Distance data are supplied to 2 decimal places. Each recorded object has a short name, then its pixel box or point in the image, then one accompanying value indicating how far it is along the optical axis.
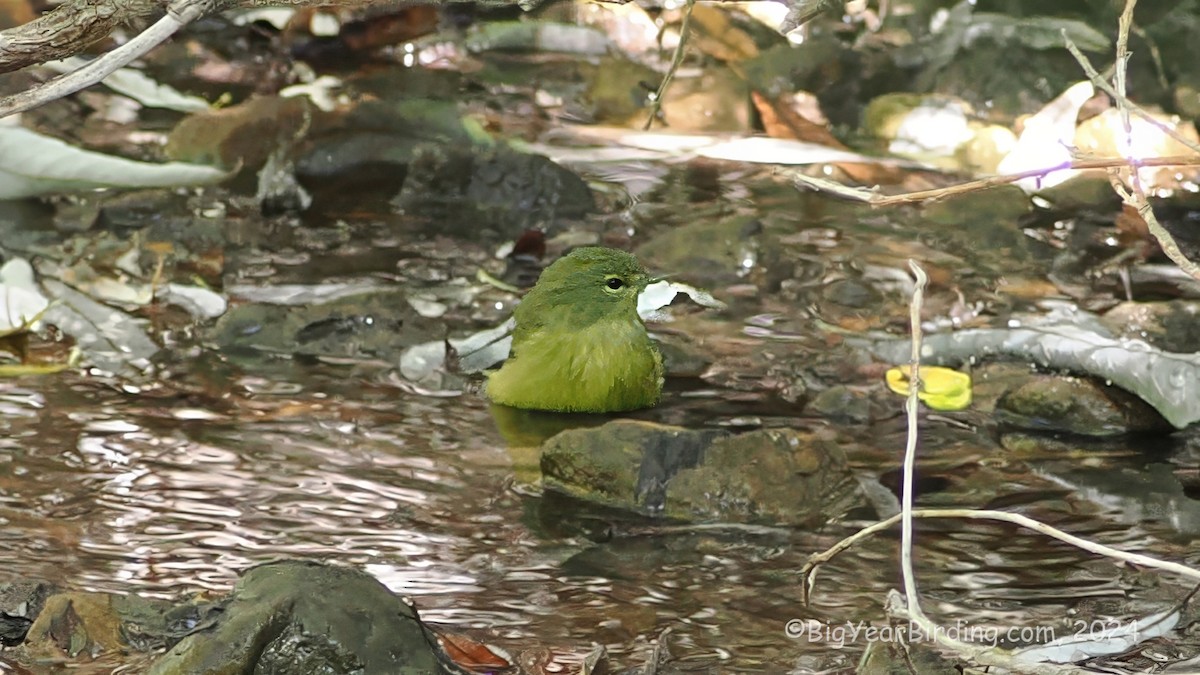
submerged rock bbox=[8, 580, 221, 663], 6.55
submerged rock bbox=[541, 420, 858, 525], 8.45
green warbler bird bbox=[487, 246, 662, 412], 9.79
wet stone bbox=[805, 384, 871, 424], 9.88
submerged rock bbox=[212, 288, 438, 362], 10.77
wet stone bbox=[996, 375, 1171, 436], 9.71
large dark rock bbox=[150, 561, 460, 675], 5.90
